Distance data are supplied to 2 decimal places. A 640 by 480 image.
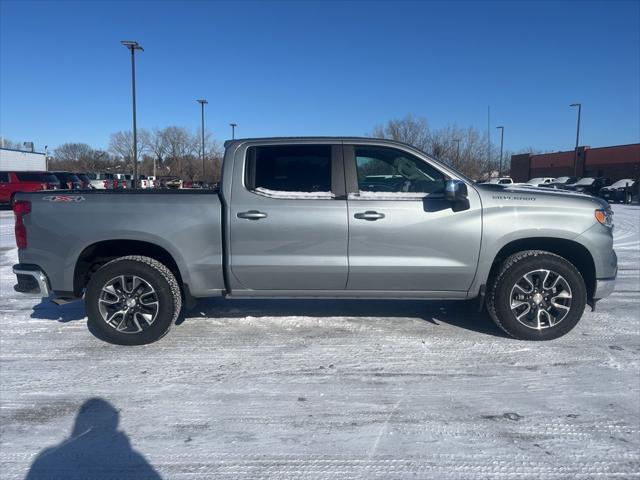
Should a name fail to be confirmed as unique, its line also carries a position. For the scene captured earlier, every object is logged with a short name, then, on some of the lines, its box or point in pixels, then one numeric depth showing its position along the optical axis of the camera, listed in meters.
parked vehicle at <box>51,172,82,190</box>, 25.61
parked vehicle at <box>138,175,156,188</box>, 31.05
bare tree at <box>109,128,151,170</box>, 84.12
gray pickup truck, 4.59
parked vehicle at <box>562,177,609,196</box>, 35.69
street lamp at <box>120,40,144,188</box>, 24.39
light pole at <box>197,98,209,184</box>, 35.04
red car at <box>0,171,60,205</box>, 22.81
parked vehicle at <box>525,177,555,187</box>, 42.83
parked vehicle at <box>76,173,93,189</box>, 27.06
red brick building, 47.03
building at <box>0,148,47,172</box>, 53.29
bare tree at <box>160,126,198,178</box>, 62.41
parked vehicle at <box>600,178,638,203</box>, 32.53
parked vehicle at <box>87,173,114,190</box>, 31.10
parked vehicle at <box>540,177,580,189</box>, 39.91
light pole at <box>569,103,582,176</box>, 42.06
